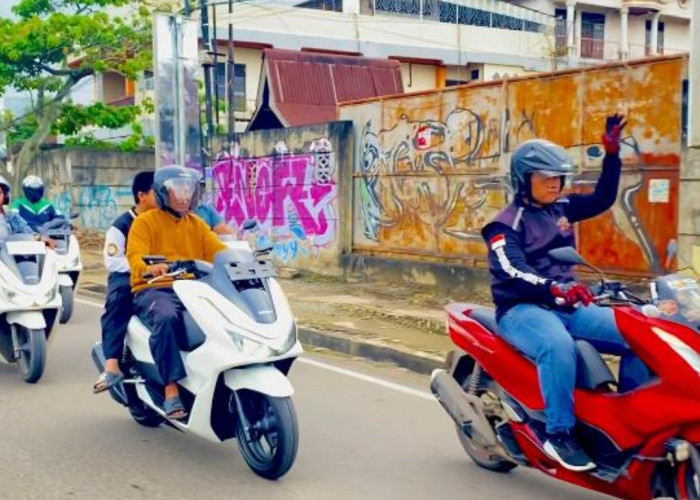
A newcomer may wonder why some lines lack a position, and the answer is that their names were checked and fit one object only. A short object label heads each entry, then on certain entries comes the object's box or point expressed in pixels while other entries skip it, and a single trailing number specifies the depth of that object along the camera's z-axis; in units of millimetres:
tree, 22500
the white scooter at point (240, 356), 5086
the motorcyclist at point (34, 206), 11102
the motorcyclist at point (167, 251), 5477
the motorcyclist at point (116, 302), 6152
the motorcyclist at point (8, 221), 8297
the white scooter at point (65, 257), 11266
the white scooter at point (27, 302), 7695
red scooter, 4020
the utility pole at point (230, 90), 23828
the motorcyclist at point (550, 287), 4492
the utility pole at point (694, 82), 8906
